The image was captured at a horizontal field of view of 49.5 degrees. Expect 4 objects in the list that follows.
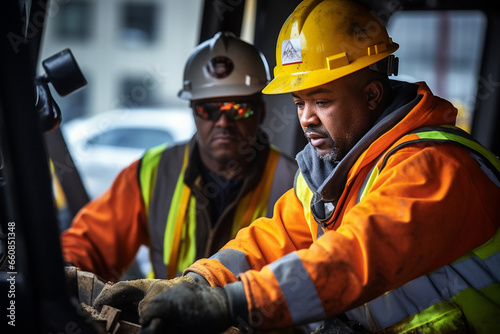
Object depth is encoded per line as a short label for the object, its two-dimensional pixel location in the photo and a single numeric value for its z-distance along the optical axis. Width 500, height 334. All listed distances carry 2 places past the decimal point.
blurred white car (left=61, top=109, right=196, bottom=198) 8.03
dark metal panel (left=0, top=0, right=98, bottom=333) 1.42
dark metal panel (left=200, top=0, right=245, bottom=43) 3.66
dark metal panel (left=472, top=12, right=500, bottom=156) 5.11
